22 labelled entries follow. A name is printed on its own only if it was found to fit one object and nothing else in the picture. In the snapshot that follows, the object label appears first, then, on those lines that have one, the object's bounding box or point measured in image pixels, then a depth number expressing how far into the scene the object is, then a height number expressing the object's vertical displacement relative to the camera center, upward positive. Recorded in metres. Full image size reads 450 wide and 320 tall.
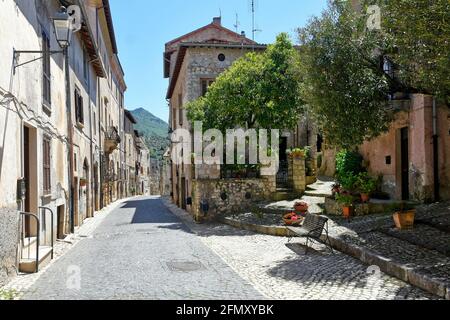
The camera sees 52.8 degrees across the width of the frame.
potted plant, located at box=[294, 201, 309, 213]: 14.72 -1.60
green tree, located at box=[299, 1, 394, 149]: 10.76 +2.01
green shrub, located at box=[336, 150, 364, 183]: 17.14 -0.22
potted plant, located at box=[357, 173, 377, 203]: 13.64 -0.91
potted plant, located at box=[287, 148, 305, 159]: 19.26 +0.21
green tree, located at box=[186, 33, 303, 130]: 17.08 +2.52
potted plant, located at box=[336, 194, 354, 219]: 13.41 -1.42
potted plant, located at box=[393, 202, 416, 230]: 10.39 -1.43
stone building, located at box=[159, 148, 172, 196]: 56.84 -2.78
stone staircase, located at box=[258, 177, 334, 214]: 16.44 -1.67
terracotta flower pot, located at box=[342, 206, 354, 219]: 13.40 -1.61
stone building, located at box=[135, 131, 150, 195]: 58.44 -0.98
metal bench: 9.95 -1.63
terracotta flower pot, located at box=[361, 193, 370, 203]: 13.71 -1.22
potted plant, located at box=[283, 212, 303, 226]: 13.08 -1.79
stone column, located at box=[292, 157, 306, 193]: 19.16 -0.77
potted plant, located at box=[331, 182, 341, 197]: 14.70 -1.03
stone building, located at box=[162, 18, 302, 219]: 18.20 +2.97
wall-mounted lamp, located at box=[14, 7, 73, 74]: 9.98 +2.99
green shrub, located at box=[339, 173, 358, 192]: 14.09 -0.80
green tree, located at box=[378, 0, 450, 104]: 7.34 +2.12
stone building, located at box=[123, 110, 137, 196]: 45.06 +0.82
